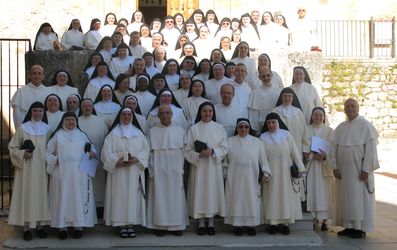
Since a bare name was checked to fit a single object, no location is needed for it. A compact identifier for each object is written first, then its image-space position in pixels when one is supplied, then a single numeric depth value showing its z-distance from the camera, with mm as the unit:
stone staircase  7023
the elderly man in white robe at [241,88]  8312
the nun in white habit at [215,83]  8602
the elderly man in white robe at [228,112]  7961
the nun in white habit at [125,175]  7164
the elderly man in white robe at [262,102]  8312
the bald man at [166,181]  7312
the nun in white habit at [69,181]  7074
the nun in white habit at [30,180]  7132
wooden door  15023
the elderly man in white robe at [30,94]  8102
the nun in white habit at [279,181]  7383
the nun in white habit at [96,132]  7641
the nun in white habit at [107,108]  7953
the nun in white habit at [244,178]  7320
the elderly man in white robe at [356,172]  7484
